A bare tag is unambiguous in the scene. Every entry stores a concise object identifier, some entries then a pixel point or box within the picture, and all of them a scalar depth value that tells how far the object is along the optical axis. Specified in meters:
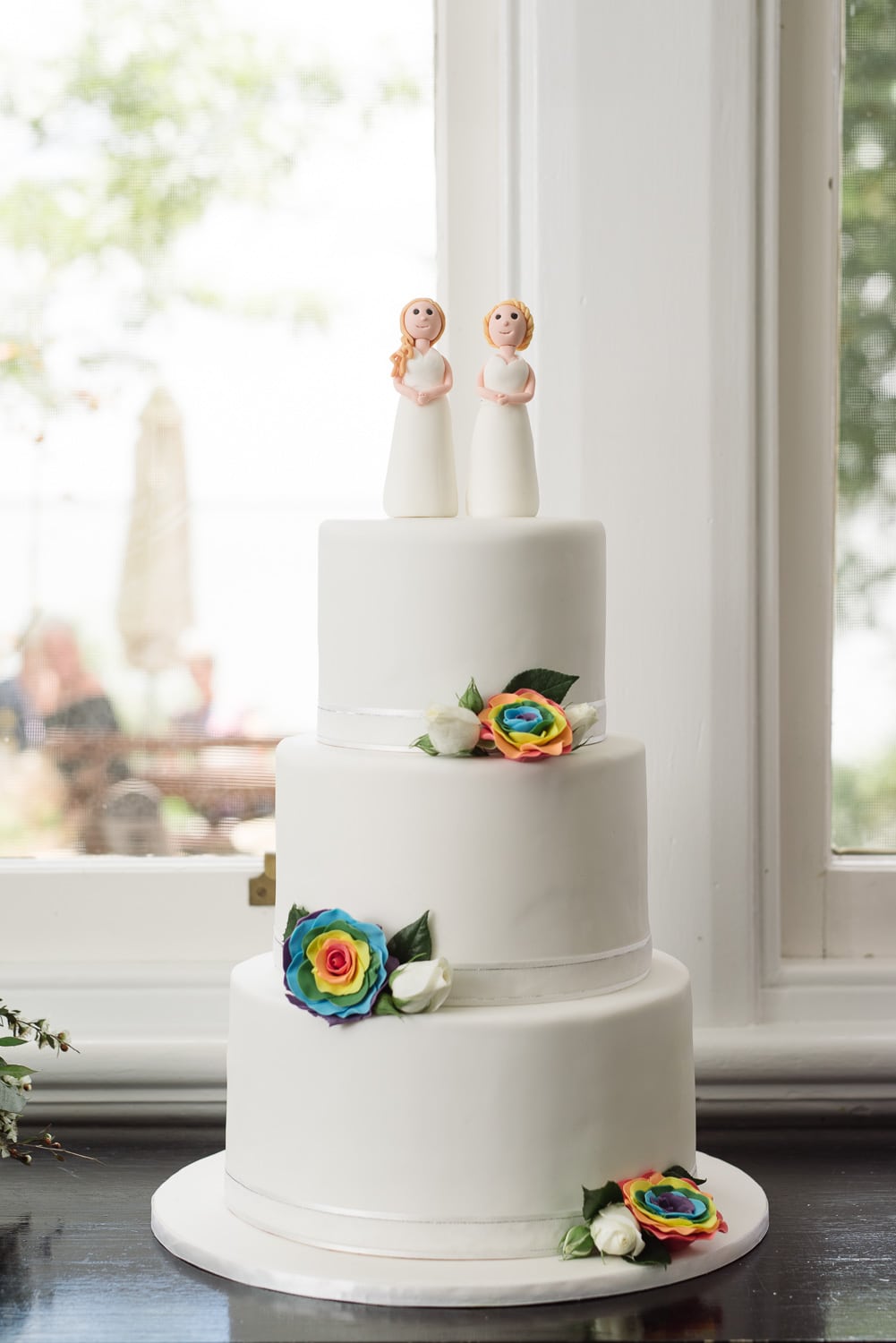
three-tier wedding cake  1.73
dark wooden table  1.69
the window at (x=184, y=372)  2.09
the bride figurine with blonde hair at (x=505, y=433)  1.80
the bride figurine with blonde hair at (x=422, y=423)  1.80
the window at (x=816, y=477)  2.04
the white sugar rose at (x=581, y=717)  1.76
